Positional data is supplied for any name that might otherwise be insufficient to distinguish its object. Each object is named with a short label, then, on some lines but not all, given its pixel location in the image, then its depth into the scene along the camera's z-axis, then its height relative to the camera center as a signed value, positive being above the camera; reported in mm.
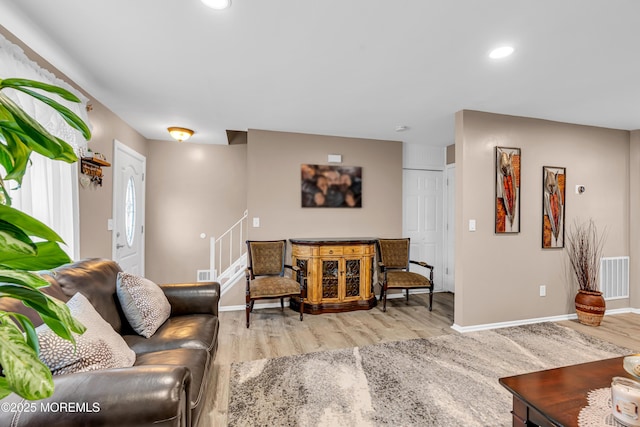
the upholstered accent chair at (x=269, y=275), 3371 -810
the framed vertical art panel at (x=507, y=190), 3320 +246
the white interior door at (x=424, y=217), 4828 -87
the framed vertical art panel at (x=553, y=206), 3514 +79
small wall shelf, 2678 +398
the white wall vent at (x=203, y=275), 4791 -1038
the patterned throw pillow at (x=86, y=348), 1110 -562
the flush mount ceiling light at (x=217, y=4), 1592 +1113
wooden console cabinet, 3748 -775
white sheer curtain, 1751 +261
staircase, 4750 -574
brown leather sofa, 936 -625
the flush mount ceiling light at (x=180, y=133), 3867 +1010
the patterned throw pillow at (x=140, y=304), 1900 -615
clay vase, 3348 -1064
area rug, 1847 -1264
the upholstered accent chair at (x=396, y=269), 3779 -791
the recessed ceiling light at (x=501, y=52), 2033 +1114
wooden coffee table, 1231 -812
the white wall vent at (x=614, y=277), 3826 -830
